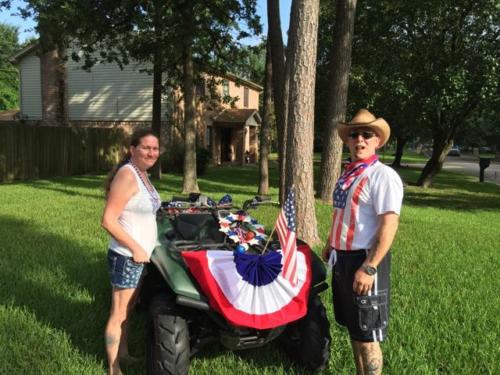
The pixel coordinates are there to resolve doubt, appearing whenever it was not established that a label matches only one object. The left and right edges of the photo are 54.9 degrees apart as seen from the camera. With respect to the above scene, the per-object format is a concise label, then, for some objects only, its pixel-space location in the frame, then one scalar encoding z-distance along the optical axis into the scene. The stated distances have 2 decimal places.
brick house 25.58
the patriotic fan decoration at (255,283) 2.96
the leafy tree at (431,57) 14.45
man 2.71
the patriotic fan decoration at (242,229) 3.72
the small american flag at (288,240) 3.10
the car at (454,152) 71.12
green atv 3.04
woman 2.99
